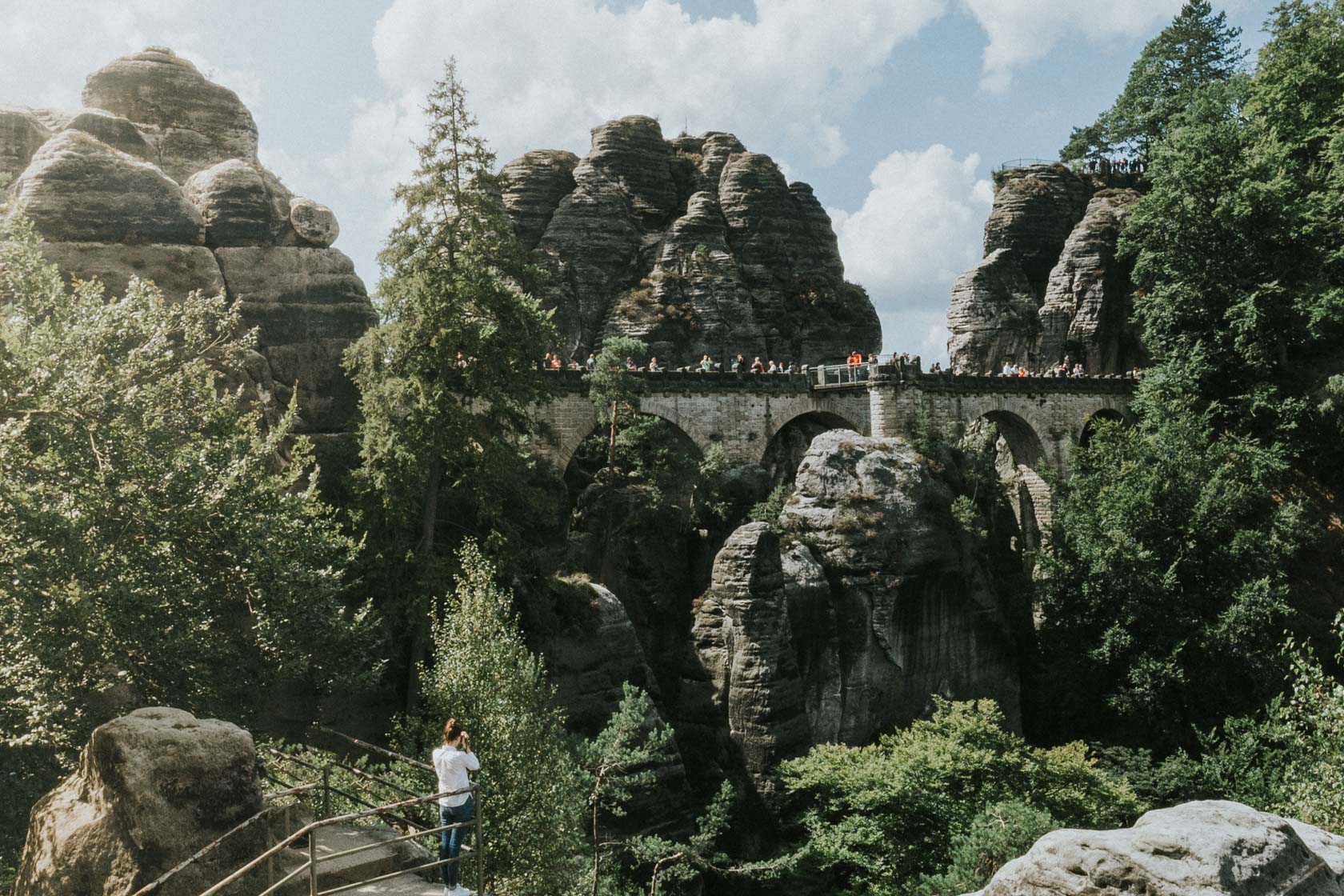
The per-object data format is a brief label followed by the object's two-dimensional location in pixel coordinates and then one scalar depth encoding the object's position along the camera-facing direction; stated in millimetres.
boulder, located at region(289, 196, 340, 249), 24688
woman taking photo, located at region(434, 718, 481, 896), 10320
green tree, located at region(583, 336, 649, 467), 31688
